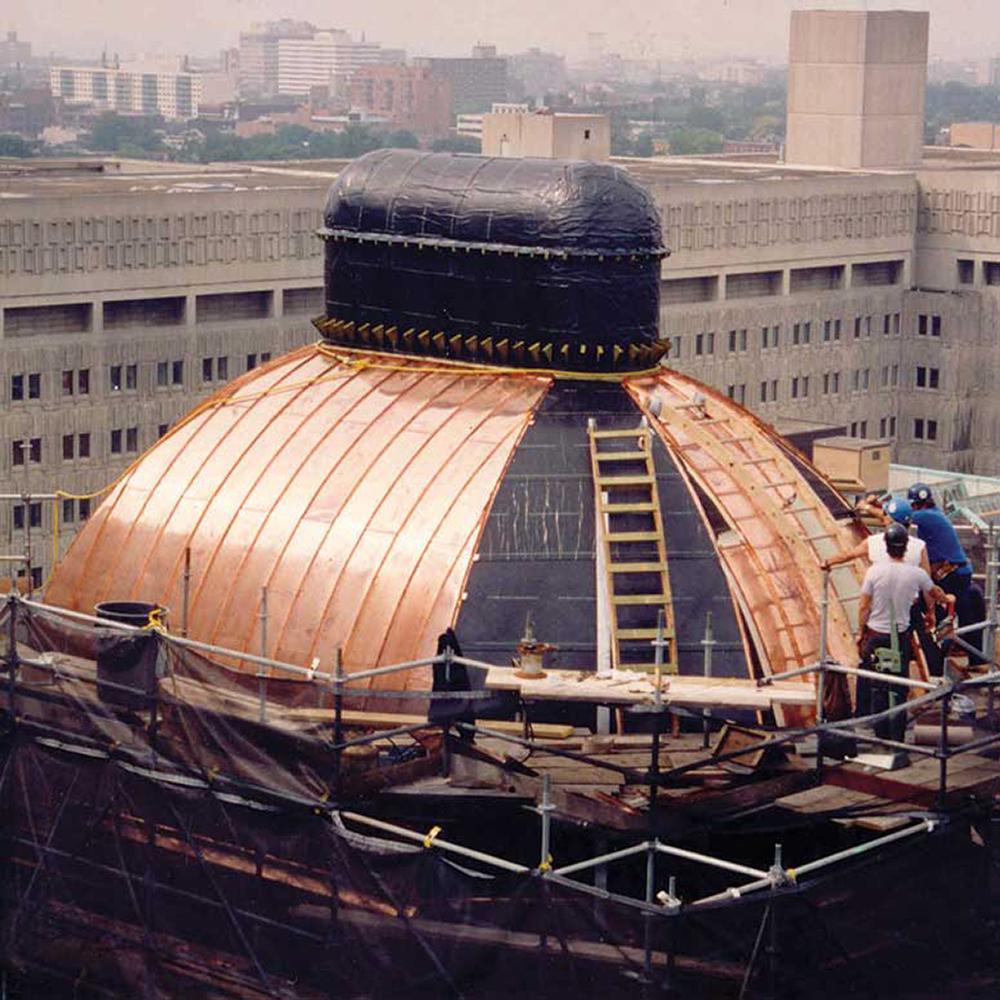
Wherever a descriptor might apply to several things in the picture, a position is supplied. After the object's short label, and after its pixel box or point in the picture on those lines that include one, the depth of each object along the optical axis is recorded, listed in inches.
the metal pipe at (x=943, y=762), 1255.5
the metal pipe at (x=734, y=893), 1184.8
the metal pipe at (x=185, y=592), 1560.0
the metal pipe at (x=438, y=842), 1237.1
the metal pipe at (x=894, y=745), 1256.2
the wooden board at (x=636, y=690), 1332.4
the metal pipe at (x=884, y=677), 1248.8
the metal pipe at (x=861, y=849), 1204.5
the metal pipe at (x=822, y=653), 1302.9
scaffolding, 1219.9
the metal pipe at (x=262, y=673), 1338.6
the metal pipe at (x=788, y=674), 1288.1
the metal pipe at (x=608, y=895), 1185.4
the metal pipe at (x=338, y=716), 1264.8
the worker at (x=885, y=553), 1343.5
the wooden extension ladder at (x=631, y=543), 1439.5
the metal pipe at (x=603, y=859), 1208.8
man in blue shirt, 1454.2
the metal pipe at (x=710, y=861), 1182.9
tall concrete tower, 6215.6
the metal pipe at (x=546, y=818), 1224.8
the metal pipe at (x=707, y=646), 1437.0
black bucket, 1384.1
